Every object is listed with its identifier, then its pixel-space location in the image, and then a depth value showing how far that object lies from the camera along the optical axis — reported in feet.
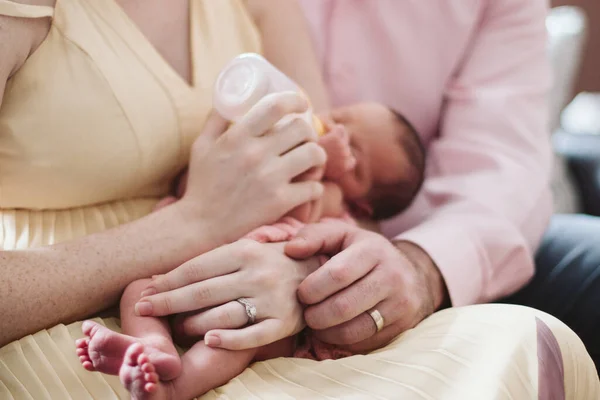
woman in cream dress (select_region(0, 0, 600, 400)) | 2.56
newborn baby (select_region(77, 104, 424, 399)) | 2.28
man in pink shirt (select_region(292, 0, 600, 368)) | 4.09
